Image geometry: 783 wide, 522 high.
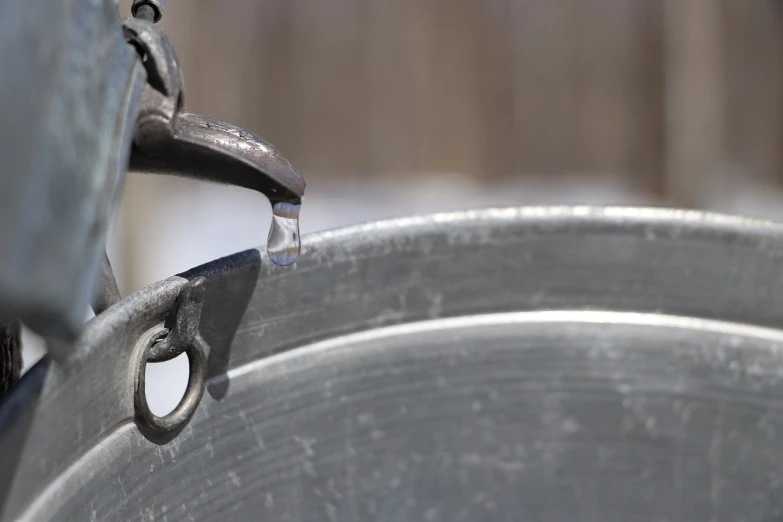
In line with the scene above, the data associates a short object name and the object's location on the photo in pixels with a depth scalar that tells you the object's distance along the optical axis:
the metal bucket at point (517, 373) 0.45
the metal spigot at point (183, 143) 0.39
